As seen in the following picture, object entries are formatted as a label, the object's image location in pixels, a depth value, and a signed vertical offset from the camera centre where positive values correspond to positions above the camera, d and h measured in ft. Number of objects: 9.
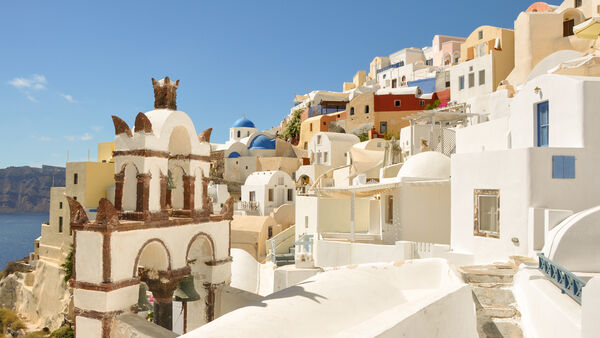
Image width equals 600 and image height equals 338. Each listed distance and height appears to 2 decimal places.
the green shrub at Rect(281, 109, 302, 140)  200.85 +27.11
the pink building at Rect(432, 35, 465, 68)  198.18 +62.77
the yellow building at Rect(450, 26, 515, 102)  103.45 +28.59
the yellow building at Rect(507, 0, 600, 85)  93.61 +32.72
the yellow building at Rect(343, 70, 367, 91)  234.17 +55.81
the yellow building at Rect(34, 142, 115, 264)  102.22 -2.60
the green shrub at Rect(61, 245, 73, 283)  100.58 -18.06
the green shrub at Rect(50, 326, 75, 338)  82.68 -26.93
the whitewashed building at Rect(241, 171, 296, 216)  123.85 -1.00
